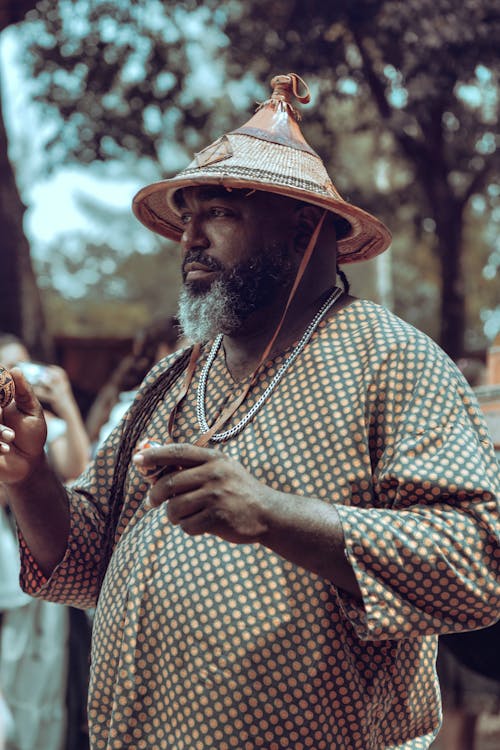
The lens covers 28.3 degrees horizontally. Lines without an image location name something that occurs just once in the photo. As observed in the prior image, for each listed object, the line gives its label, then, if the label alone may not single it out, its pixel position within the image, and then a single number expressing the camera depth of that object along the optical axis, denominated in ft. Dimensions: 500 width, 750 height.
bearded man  6.28
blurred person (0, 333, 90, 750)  16.74
